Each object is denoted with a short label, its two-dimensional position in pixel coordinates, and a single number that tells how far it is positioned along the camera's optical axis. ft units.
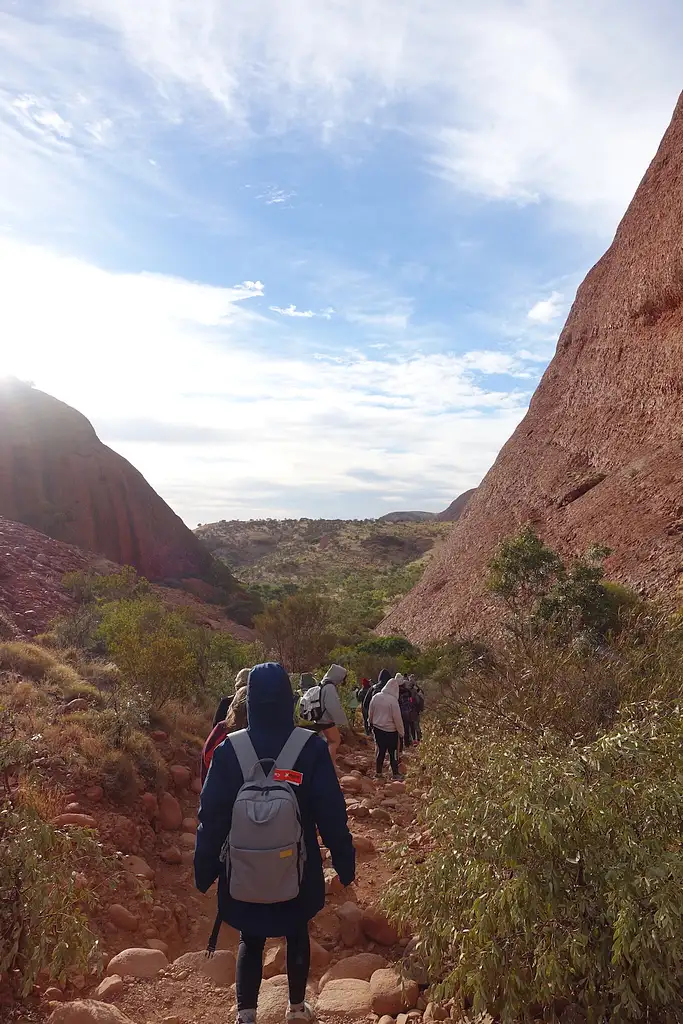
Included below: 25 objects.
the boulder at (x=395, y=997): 11.60
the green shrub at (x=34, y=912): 10.29
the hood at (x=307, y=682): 26.38
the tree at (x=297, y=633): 57.31
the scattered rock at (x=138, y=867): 17.19
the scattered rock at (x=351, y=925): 15.17
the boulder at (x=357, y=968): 13.32
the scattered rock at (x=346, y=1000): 11.63
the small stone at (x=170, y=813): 20.66
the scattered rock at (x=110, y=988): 12.26
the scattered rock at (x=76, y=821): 16.88
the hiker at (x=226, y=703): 15.51
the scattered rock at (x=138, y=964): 13.12
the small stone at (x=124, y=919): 15.19
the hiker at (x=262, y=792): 9.07
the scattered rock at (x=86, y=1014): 10.57
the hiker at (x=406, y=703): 32.60
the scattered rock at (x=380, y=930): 15.10
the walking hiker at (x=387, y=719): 26.63
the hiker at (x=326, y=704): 24.58
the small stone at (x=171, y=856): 18.98
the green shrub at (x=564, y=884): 8.51
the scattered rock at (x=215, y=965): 13.24
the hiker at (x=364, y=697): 34.32
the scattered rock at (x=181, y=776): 23.21
